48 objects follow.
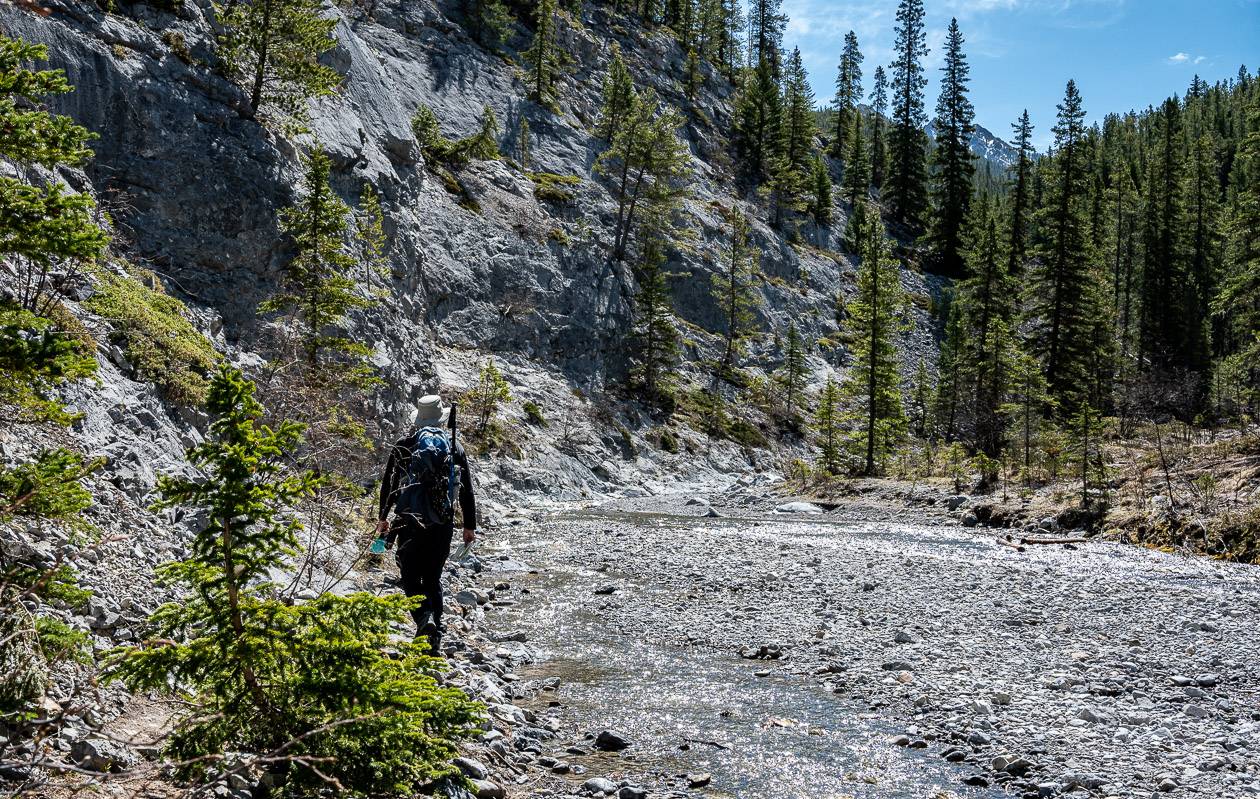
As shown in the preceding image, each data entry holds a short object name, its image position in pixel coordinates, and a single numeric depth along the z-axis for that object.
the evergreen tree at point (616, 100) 57.94
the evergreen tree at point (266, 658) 3.59
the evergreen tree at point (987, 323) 40.59
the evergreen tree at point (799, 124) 80.19
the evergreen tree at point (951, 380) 48.25
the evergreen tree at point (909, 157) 85.06
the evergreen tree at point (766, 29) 112.38
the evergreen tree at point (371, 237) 23.73
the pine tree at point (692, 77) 82.50
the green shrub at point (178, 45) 20.64
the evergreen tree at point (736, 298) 53.91
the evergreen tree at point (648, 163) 50.75
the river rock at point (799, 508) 28.56
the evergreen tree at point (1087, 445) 20.06
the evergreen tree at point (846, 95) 95.12
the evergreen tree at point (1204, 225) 72.69
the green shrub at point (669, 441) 41.91
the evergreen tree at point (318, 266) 17.59
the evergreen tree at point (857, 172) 82.19
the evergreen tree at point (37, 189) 4.10
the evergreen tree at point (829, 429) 38.19
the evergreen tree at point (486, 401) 29.91
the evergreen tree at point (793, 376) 53.03
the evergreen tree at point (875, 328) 36.72
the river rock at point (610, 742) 6.67
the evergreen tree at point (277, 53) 21.77
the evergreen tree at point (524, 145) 52.75
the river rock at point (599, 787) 5.70
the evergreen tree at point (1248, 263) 26.33
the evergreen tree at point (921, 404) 58.91
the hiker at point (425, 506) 7.51
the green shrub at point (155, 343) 10.06
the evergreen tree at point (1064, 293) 40.84
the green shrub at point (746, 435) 47.06
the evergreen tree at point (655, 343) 45.12
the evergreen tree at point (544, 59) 59.50
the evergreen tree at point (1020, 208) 61.00
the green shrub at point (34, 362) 3.93
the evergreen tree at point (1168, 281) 65.31
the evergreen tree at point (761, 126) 77.06
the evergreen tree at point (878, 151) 99.06
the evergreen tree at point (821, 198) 75.19
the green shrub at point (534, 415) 34.31
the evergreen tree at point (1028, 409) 29.75
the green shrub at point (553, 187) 49.25
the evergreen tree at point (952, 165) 77.78
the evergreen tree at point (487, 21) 61.50
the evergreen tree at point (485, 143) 46.78
